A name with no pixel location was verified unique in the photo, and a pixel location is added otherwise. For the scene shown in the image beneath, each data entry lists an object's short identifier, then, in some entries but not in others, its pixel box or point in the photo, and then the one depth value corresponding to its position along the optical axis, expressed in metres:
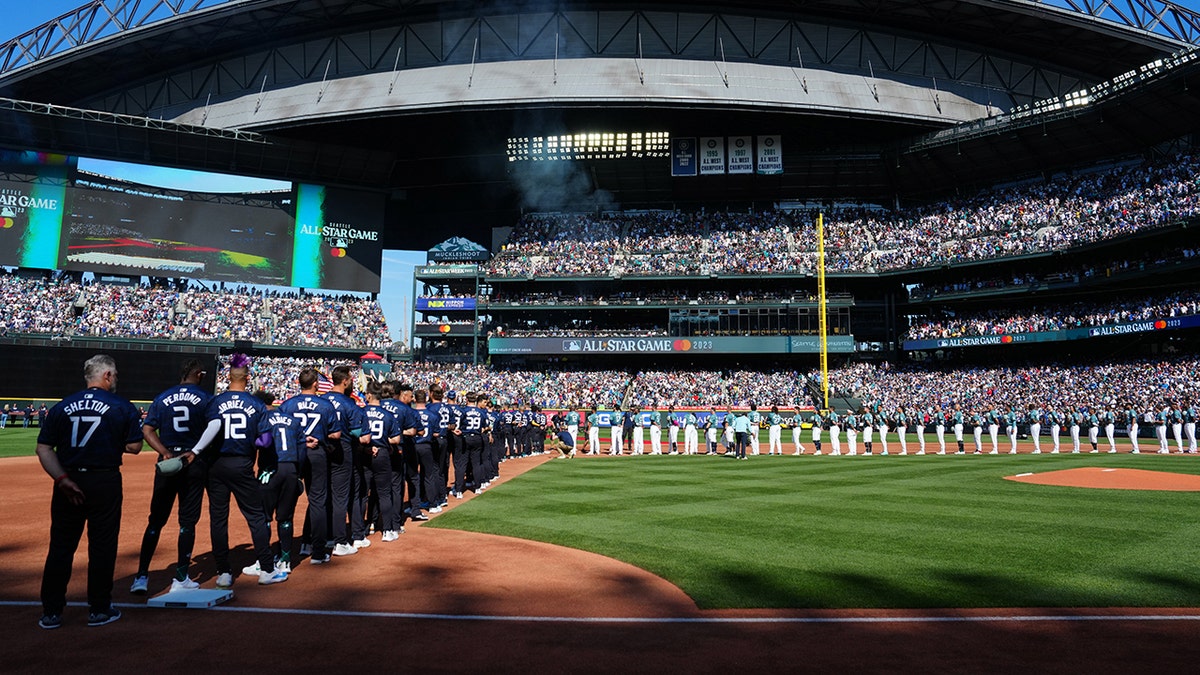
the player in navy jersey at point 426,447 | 10.27
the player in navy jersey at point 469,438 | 13.06
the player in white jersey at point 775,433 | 25.73
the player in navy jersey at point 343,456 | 7.42
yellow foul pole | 41.79
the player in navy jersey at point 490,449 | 15.34
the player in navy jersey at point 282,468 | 6.67
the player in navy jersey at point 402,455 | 8.97
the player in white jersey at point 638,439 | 27.06
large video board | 46.44
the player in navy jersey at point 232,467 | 6.29
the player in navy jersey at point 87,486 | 5.10
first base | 5.64
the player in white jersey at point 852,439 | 25.52
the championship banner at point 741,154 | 48.75
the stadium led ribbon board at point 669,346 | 49.75
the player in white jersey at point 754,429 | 25.20
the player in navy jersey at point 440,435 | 10.80
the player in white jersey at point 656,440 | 27.33
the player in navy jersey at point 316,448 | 7.00
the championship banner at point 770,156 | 48.41
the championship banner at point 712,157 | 49.00
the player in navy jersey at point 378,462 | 8.32
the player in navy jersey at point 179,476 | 6.16
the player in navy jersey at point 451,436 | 11.90
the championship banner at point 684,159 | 49.34
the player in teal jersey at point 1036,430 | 24.70
